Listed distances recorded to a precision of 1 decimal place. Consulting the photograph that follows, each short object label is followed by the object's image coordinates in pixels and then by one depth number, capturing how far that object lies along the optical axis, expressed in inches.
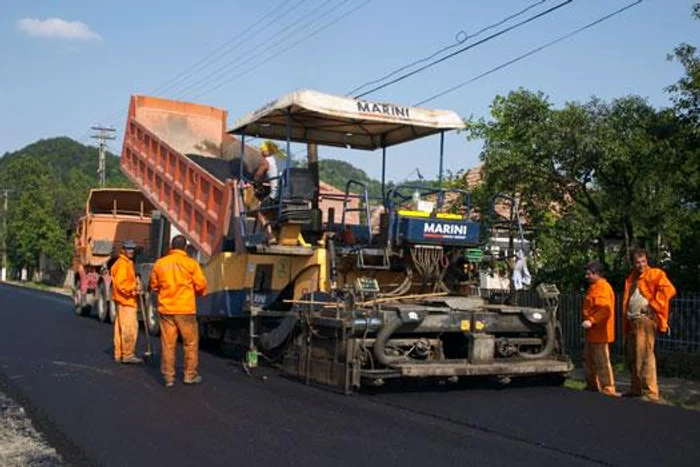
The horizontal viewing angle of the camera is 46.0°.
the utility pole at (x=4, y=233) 2065.7
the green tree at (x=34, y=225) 1686.8
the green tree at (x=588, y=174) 445.7
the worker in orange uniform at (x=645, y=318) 298.2
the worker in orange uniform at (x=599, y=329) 311.0
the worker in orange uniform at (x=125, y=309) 367.6
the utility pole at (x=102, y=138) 1663.1
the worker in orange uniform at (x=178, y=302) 307.4
